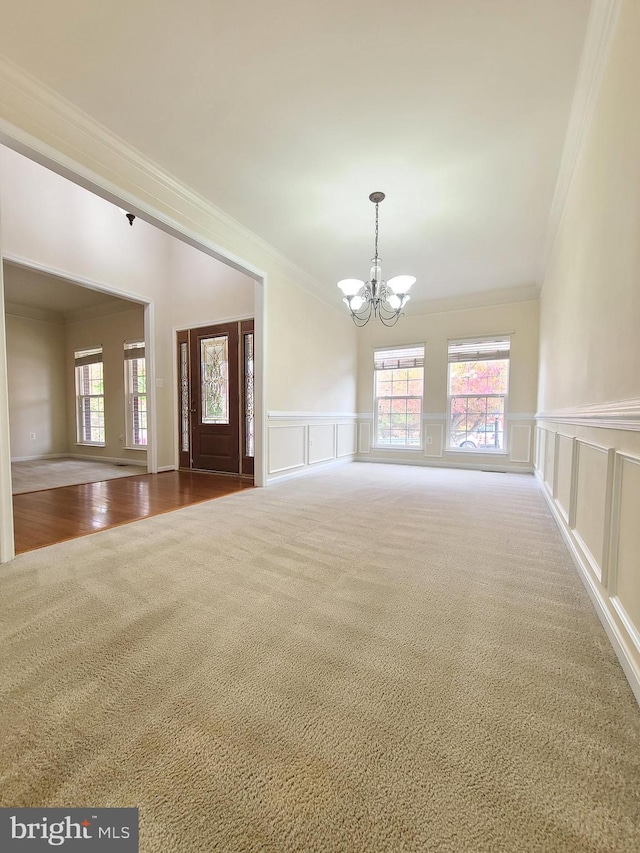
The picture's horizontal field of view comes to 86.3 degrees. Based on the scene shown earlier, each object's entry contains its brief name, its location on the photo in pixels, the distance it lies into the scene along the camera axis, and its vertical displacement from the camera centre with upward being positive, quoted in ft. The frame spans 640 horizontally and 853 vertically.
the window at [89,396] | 22.30 +0.71
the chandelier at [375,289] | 10.86 +4.00
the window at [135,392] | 20.10 +0.90
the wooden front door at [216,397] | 16.67 +0.52
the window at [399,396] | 20.61 +0.78
